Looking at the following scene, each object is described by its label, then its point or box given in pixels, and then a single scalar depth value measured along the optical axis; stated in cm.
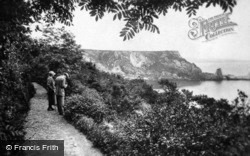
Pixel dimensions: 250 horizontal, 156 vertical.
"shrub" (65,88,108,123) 713
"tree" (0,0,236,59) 223
